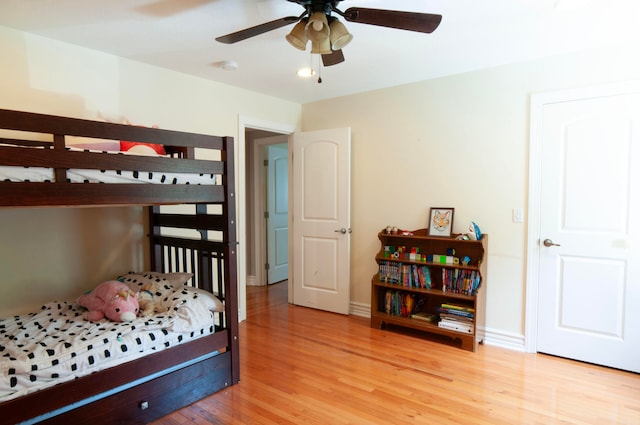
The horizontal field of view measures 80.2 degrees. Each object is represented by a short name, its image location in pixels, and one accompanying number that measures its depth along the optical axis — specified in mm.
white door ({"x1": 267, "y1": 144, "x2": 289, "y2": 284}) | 5297
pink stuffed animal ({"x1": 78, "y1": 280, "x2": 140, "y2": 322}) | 2227
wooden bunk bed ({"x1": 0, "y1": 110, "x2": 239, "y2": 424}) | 1651
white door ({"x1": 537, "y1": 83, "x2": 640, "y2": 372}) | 2654
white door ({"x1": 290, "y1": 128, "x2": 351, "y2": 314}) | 3932
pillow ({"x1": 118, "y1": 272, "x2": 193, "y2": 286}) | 2682
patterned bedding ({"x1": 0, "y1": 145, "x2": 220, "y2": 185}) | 1605
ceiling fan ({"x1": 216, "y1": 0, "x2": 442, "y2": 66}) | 1705
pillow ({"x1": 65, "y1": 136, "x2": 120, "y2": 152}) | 2261
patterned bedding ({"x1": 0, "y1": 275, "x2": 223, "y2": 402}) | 1690
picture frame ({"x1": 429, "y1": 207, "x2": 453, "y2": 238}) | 3336
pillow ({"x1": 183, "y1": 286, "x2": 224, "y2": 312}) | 2432
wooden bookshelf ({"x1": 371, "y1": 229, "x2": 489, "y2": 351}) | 3131
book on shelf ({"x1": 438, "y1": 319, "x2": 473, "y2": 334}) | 3096
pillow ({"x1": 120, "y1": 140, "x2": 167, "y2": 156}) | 2344
